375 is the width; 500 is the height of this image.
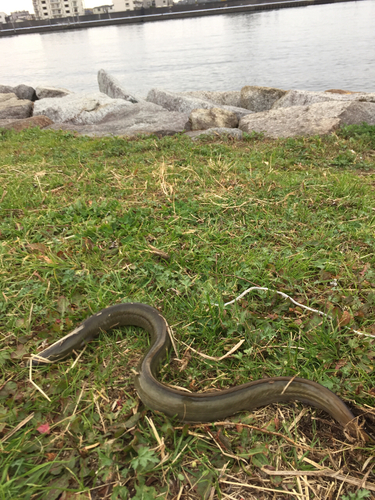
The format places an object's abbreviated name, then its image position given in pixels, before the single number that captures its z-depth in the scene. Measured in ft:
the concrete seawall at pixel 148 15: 289.33
